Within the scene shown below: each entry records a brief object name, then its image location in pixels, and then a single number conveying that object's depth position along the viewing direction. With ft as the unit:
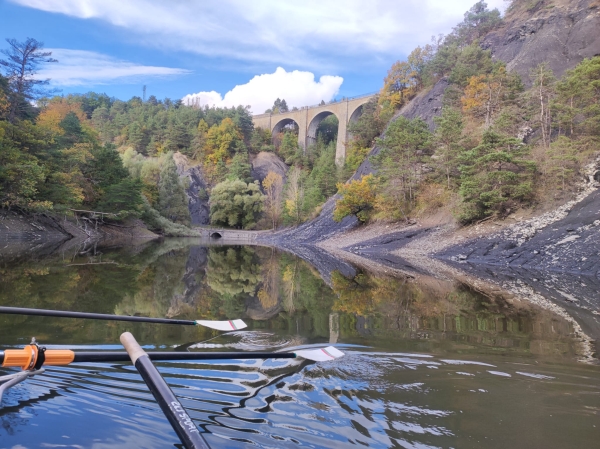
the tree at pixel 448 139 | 84.07
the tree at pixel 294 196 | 155.63
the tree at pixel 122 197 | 118.11
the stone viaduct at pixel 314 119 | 207.10
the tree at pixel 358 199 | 108.17
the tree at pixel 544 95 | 78.02
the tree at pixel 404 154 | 94.48
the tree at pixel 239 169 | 211.39
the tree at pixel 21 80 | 89.40
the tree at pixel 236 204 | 181.88
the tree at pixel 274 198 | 174.60
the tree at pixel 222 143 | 235.40
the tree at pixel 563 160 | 64.34
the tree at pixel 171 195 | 158.65
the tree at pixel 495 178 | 68.49
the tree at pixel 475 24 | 148.87
